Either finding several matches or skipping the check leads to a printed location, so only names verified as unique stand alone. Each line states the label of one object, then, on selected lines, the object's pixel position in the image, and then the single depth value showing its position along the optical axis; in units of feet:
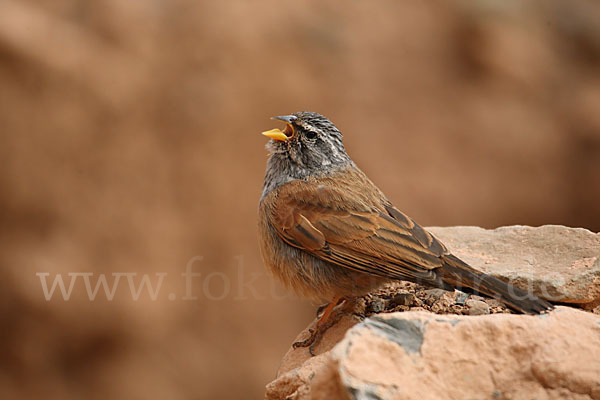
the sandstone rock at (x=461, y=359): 14.74
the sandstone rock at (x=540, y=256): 22.95
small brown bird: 22.68
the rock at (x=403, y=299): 24.56
